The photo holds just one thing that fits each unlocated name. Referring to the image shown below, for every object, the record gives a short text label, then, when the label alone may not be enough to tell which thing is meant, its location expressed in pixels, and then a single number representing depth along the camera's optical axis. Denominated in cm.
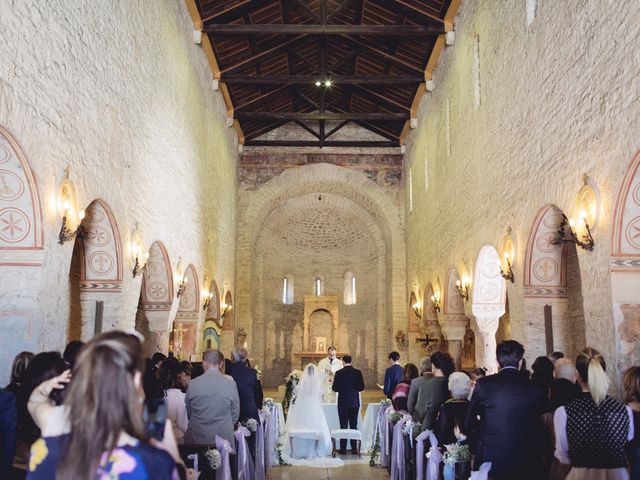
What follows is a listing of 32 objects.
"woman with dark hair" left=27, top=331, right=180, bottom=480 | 199
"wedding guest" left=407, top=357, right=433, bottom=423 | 638
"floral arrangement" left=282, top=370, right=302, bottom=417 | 1008
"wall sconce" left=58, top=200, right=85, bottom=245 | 680
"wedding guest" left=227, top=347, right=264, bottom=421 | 712
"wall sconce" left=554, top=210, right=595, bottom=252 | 674
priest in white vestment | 1162
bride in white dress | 959
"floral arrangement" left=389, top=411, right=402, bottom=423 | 781
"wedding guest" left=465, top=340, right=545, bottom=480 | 420
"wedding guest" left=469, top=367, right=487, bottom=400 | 708
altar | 2249
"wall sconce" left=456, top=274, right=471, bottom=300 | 1259
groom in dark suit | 992
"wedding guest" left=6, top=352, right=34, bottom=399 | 401
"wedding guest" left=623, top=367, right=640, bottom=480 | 395
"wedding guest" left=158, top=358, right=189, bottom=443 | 550
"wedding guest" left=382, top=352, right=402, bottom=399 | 949
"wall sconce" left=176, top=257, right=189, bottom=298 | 1276
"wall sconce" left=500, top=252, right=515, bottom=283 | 953
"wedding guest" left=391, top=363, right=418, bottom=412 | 812
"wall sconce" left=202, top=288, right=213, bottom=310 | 1530
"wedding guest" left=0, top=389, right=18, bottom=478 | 326
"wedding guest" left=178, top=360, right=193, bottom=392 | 640
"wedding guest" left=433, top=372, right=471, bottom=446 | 542
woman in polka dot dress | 375
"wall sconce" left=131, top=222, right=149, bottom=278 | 966
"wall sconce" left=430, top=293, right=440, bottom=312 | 1554
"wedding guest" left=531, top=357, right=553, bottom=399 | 555
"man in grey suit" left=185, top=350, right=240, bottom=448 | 539
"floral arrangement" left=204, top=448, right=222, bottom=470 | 517
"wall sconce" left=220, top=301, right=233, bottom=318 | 1767
